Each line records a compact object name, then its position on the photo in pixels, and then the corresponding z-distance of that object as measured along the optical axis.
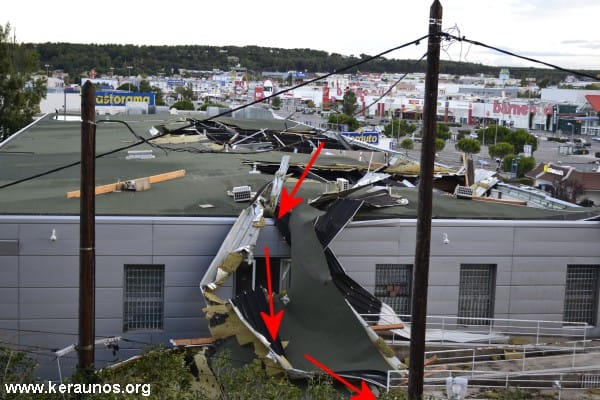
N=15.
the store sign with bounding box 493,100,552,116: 130.62
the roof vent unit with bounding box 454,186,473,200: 21.38
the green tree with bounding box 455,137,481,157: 82.44
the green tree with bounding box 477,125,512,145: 96.75
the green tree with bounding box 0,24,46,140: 49.16
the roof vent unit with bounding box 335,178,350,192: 19.39
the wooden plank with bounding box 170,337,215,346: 15.92
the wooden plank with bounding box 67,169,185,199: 18.88
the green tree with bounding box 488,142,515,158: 82.42
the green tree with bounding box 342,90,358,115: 135.12
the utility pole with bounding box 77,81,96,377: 10.81
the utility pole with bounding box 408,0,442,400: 10.84
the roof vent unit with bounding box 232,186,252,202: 19.19
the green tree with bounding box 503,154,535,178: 72.03
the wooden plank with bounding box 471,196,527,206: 21.17
